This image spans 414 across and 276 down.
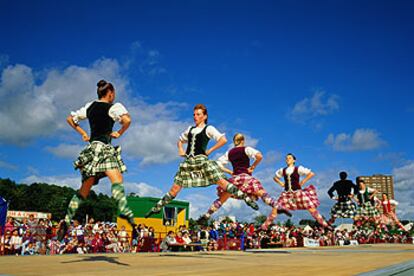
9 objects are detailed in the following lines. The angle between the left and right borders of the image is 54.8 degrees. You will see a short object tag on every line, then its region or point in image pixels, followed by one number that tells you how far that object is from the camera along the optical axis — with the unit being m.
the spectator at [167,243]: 13.62
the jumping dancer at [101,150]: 5.05
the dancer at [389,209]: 17.76
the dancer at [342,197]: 13.66
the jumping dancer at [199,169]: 7.07
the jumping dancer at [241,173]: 8.32
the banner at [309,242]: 21.63
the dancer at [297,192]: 10.32
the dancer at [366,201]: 15.19
